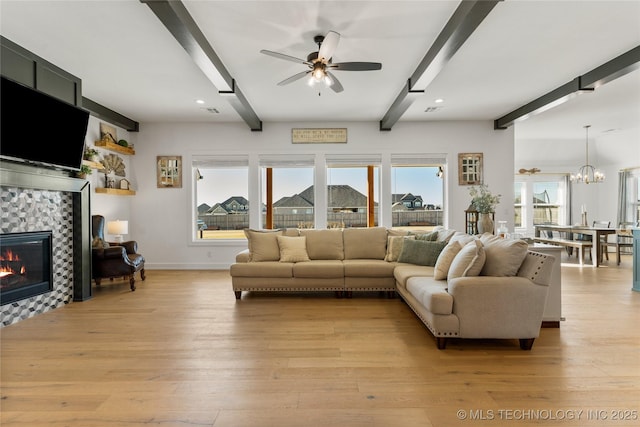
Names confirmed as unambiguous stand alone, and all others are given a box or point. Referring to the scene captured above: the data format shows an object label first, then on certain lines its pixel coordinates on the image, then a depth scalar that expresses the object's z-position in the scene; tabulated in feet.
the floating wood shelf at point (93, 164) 15.57
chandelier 23.80
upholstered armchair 14.46
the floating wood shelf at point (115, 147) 17.35
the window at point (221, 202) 21.07
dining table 20.54
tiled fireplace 10.63
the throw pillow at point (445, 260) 10.22
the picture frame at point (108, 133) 17.82
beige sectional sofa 8.37
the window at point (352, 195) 21.08
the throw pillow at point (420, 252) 12.87
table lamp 16.93
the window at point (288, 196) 21.03
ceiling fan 9.89
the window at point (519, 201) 28.76
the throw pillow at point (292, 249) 14.26
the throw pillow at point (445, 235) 13.18
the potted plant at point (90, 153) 15.74
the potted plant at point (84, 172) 13.52
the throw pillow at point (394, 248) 14.06
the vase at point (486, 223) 12.28
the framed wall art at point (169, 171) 20.45
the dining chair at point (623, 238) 21.09
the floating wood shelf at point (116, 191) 17.37
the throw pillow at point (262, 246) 14.39
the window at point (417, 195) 21.12
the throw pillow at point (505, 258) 8.70
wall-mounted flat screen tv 9.71
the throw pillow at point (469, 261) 8.80
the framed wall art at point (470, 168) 20.48
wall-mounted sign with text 20.43
